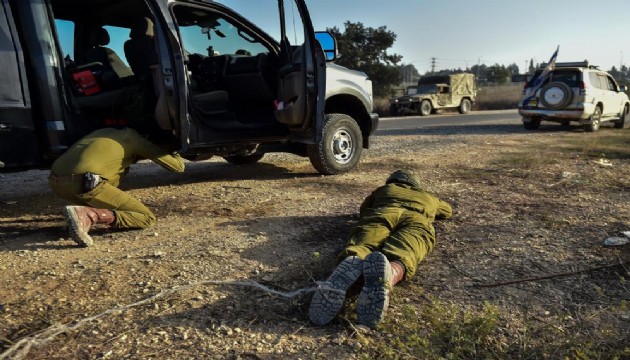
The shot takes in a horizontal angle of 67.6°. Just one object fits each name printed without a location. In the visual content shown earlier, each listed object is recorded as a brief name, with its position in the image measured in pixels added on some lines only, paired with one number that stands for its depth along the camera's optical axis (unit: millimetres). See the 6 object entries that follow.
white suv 12086
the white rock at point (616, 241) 3341
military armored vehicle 23608
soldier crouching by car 3503
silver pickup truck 3982
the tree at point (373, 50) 33094
